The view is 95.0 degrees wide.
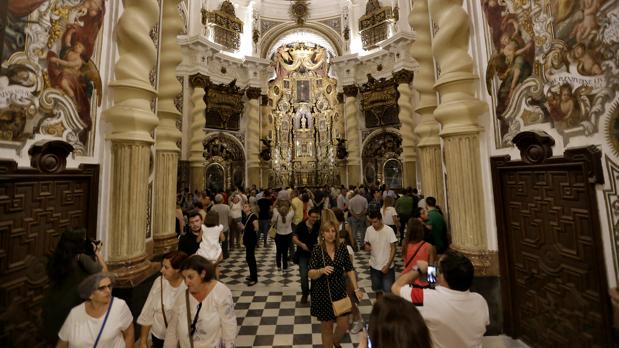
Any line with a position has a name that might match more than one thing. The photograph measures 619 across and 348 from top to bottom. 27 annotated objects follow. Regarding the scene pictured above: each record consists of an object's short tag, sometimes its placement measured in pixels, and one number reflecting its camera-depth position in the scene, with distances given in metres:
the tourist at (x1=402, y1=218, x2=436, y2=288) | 2.75
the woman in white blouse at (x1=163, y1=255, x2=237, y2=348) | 1.86
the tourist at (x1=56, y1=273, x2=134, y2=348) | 1.72
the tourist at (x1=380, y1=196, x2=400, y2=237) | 5.99
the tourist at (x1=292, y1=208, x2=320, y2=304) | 3.91
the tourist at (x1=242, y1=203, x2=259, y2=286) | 4.93
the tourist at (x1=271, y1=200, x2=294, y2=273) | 5.18
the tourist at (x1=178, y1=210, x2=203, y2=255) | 3.28
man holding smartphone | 1.53
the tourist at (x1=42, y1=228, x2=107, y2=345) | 1.97
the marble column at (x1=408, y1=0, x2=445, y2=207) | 5.25
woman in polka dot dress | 2.59
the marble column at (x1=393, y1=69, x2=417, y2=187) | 9.76
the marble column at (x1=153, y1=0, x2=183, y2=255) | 4.34
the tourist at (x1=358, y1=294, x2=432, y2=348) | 1.11
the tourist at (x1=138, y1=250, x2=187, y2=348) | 2.21
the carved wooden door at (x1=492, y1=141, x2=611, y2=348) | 2.20
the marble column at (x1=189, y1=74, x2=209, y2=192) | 11.80
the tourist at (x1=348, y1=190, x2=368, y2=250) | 6.95
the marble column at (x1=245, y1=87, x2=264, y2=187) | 14.95
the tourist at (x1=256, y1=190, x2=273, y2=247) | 6.70
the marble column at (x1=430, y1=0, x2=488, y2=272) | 3.30
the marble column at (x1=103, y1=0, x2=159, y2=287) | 3.12
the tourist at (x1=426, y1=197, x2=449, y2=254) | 4.01
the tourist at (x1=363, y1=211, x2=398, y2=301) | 3.36
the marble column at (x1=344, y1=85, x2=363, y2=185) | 14.94
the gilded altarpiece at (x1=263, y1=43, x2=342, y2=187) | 17.67
